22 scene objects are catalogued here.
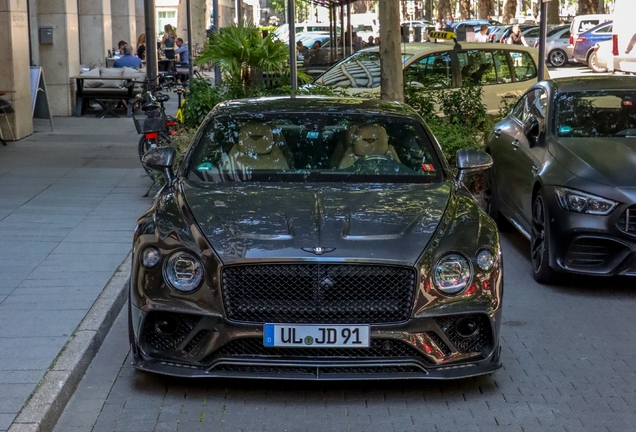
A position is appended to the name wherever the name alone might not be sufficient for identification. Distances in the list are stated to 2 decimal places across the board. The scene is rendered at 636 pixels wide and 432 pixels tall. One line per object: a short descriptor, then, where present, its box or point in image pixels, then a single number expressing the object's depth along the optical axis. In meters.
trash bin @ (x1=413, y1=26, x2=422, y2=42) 37.59
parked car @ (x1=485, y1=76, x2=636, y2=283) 7.71
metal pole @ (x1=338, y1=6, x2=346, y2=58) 26.31
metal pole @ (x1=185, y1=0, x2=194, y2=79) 25.12
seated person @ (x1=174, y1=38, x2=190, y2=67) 35.19
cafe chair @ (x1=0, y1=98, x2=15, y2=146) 15.91
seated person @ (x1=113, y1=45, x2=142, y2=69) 24.83
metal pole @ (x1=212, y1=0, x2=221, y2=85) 26.80
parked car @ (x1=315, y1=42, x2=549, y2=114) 15.72
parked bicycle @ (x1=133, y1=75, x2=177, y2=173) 12.44
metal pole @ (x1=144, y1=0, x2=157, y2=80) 16.12
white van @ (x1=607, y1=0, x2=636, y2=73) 28.34
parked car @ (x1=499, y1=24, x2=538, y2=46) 43.88
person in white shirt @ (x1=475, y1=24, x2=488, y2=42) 46.47
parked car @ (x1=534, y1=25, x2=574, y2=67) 42.75
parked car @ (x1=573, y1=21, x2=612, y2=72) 40.47
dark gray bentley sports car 5.23
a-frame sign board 18.69
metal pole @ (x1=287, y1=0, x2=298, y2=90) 13.31
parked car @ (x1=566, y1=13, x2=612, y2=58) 41.31
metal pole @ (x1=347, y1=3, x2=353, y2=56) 26.39
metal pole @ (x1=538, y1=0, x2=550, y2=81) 14.21
